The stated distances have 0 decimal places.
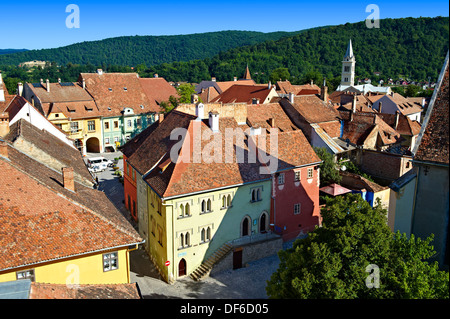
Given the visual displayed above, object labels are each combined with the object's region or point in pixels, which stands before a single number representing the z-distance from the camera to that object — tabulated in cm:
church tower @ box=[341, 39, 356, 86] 12475
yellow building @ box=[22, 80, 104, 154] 6150
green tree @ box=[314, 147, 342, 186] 4281
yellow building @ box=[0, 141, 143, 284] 2112
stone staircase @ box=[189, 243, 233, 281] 3020
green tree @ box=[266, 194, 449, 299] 1727
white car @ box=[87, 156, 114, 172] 5613
